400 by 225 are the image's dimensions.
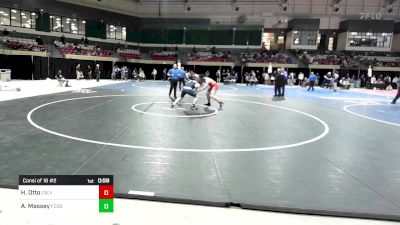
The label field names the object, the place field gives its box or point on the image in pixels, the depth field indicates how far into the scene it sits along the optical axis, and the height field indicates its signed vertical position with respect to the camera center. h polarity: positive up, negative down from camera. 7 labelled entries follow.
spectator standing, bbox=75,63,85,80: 29.80 -0.49
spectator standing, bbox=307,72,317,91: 27.05 -0.19
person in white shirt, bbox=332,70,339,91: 27.75 -0.21
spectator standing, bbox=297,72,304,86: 35.12 +0.03
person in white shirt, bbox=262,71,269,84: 35.59 -0.12
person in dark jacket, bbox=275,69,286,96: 19.31 -0.27
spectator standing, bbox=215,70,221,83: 34.72 -0.17
